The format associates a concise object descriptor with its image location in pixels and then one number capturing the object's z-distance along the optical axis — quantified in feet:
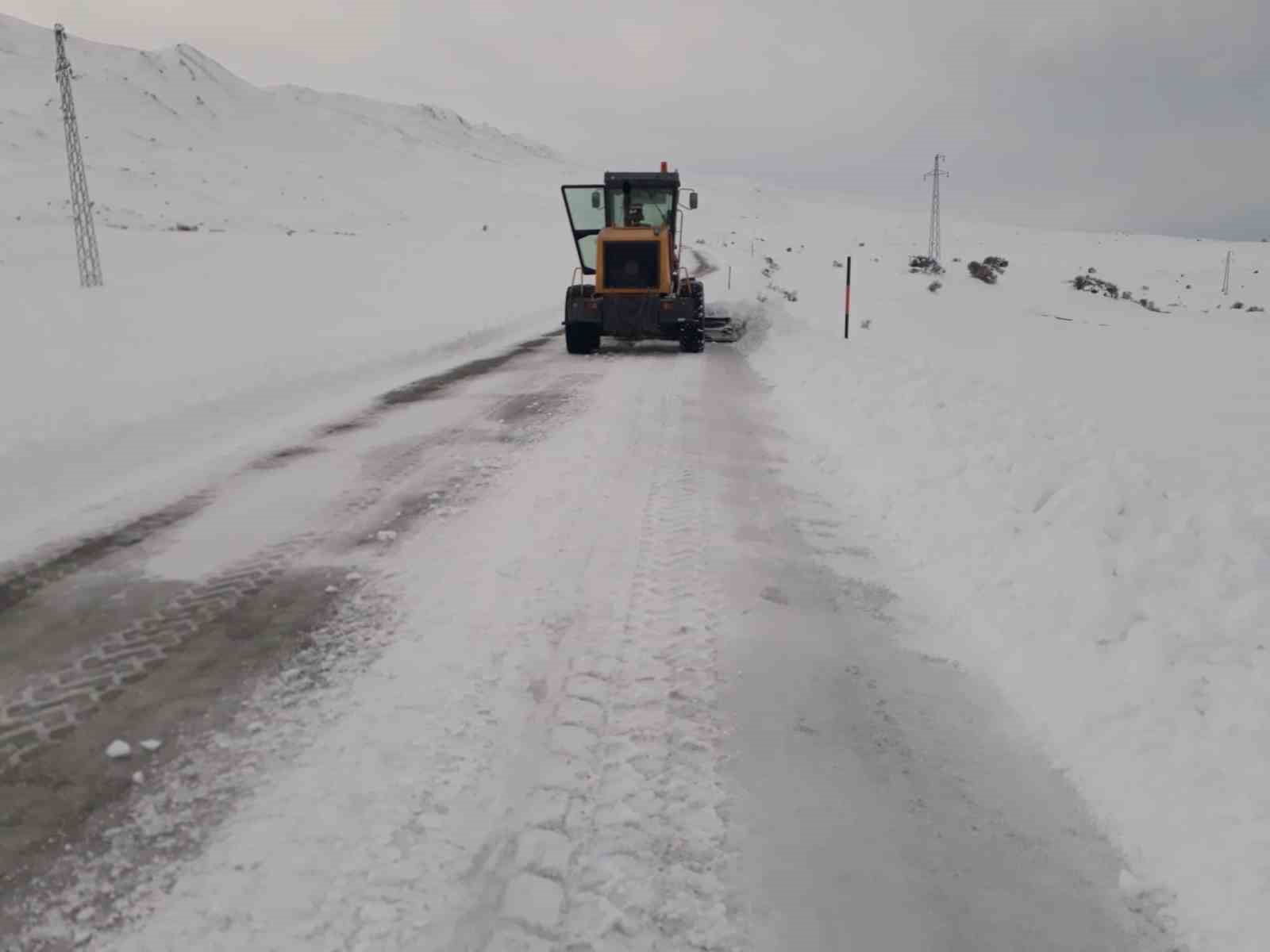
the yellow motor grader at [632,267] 47.24
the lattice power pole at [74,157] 67.77
